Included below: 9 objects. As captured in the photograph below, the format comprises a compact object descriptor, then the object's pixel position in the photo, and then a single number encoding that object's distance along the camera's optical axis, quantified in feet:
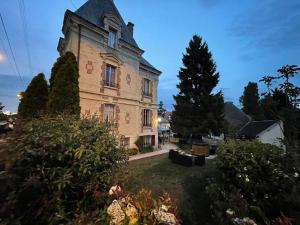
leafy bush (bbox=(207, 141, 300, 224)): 9.59
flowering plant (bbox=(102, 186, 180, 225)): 6.47
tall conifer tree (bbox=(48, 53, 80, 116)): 31.40
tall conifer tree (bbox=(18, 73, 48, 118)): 34.69
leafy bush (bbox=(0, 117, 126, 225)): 6.92
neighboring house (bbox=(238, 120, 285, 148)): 70.08
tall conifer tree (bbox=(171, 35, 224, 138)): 61.41
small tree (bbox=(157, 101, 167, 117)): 222.11
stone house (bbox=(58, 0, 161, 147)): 37.76
